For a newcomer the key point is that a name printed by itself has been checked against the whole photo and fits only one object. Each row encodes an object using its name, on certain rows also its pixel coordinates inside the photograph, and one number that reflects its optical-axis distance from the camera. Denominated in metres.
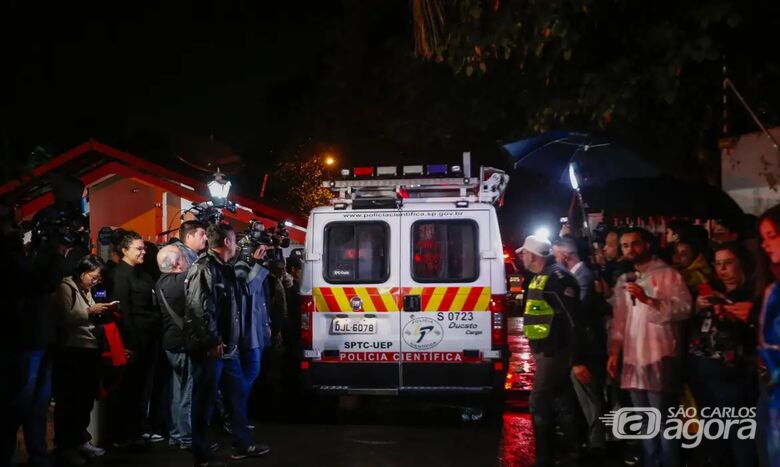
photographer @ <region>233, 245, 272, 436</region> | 7.30
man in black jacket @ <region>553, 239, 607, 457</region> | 7.37
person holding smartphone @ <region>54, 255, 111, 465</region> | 7.07
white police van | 8.67
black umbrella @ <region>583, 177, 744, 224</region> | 8.43
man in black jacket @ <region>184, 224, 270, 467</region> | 6.77
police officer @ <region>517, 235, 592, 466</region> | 6.59
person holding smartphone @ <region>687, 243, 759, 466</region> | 5.82
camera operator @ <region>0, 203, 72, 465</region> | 5.63
